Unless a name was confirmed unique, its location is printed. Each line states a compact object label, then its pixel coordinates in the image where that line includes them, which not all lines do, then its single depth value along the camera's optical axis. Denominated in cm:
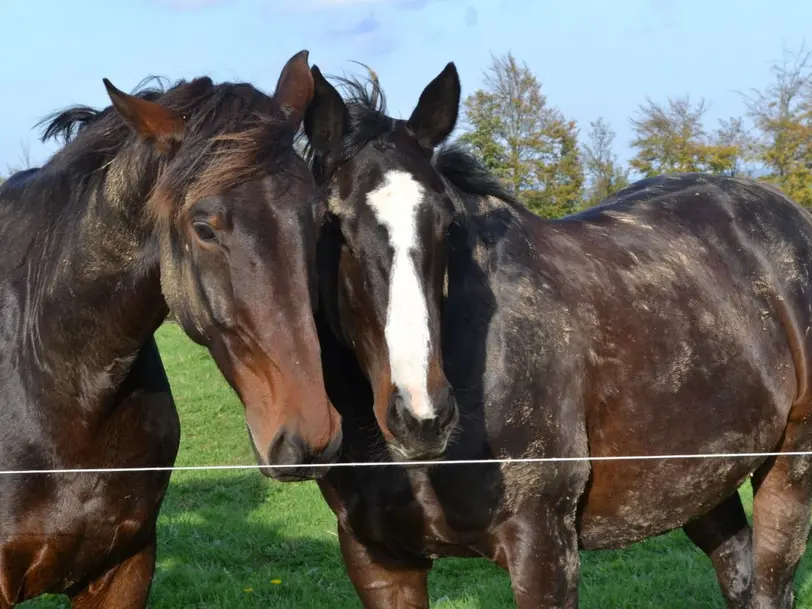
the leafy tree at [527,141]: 2556
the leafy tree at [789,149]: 2245
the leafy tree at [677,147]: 2483
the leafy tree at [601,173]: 2723
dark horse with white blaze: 294
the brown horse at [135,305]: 251
